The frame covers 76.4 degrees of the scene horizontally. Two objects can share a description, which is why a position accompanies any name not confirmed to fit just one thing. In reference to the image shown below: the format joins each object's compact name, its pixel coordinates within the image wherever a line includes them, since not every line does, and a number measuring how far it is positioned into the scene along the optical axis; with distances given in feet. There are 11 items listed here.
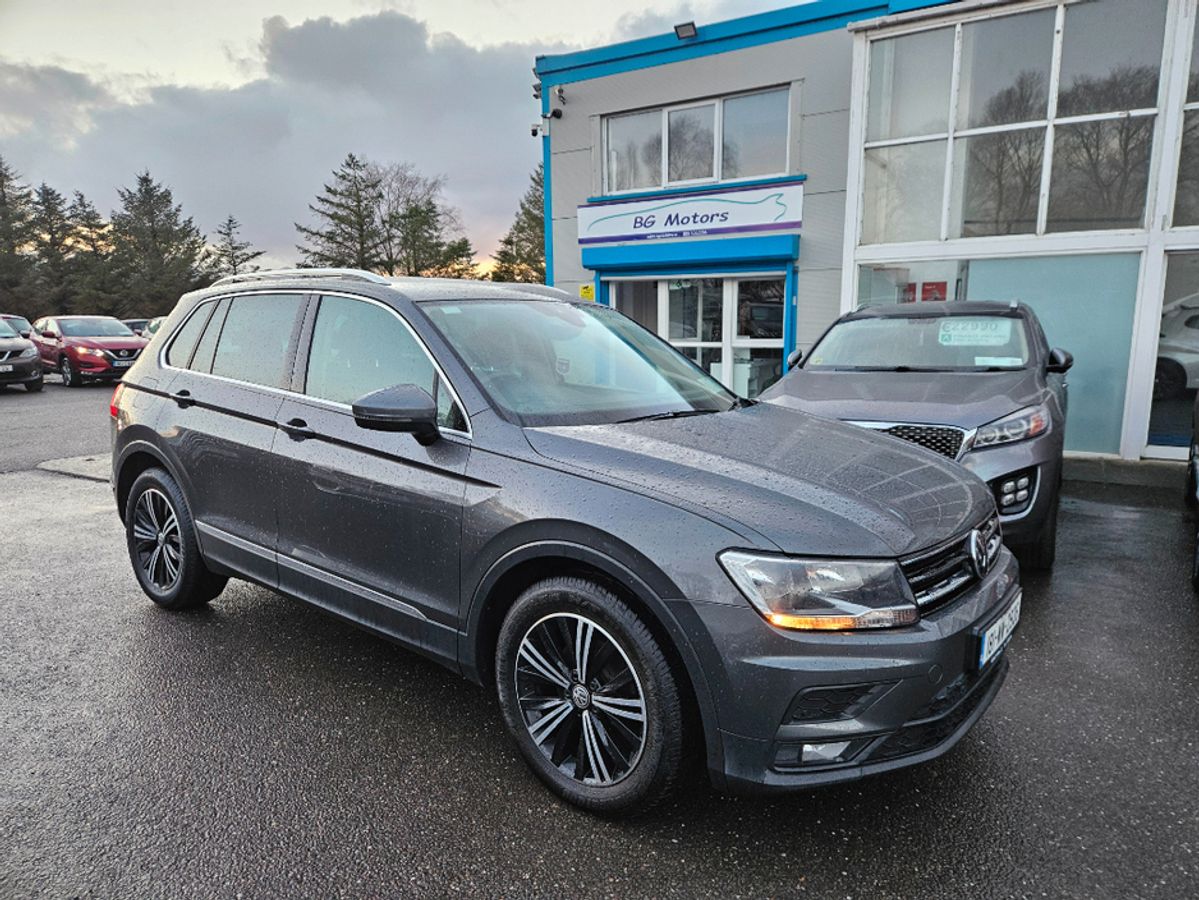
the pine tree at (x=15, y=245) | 140.67
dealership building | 27.55
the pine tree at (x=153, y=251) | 150.82
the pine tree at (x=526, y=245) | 160.35
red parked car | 60.64
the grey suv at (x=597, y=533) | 6.82
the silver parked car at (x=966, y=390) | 14.17
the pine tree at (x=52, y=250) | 144.66
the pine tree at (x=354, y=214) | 146.92
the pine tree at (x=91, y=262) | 145.18
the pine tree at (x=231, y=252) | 171.73
